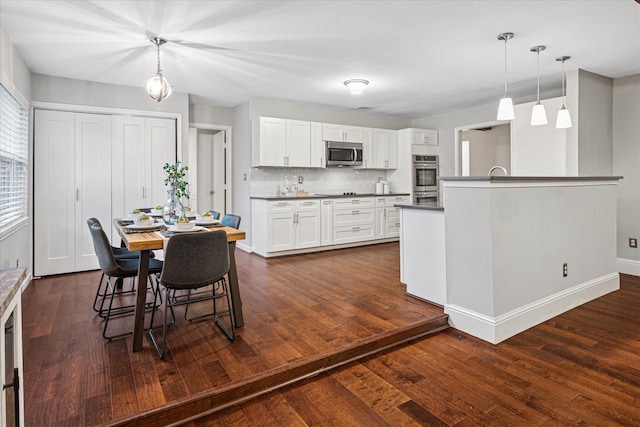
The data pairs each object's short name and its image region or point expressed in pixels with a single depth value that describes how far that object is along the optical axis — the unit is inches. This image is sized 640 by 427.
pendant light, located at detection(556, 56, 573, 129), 147.5
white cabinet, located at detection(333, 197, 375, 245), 237.8
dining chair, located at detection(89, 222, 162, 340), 104.6
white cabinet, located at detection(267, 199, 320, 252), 214.4
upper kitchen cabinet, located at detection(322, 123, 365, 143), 245.8
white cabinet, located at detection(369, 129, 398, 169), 268.4
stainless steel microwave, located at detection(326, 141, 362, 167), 247.4
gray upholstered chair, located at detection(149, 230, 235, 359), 91.9
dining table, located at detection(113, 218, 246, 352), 94.0
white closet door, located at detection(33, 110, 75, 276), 173.9
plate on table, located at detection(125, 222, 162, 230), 117.8
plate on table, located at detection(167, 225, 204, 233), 107.5
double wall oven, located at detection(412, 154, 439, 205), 272.2
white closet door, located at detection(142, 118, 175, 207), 199.3
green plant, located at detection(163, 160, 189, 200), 124.1
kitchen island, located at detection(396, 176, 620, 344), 104.3
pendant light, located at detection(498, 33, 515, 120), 129.9
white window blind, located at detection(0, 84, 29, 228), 133.6
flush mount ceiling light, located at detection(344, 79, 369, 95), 188.5
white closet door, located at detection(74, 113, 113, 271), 183.3
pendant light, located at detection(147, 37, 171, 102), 131.1
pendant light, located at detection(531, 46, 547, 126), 140.4
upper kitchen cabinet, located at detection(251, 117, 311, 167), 222.1
